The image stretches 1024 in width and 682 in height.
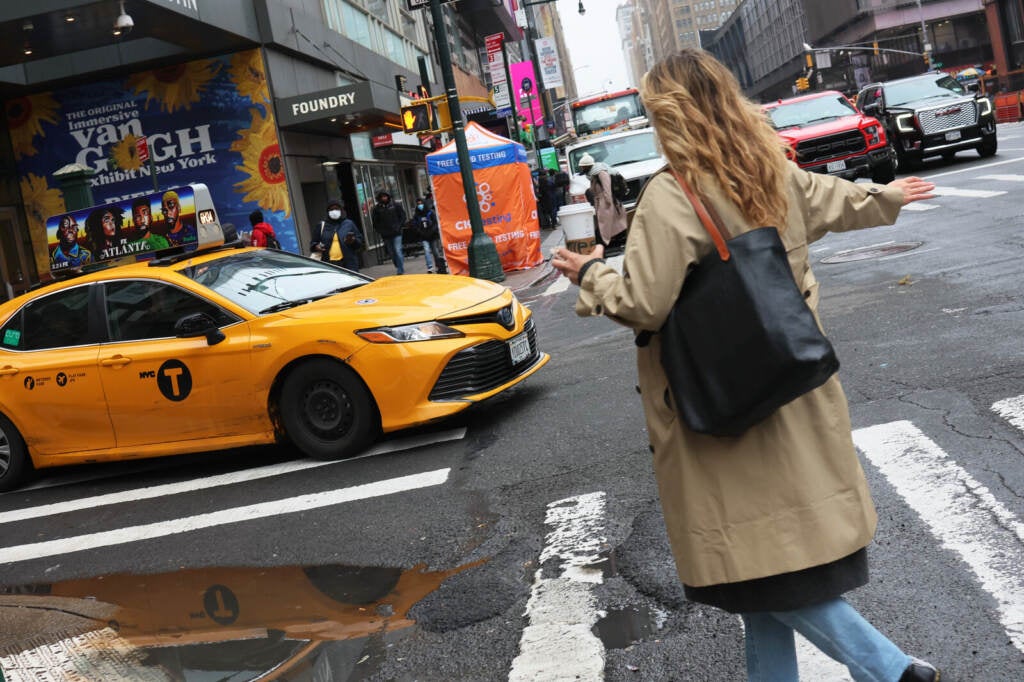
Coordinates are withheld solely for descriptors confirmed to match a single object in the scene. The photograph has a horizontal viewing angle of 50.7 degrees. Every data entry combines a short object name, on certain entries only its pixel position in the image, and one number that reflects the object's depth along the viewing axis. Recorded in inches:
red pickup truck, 794.8
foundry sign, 921.5
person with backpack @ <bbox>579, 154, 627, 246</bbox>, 538.0
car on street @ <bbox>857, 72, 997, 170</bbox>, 860.6
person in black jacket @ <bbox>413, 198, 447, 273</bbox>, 847.1
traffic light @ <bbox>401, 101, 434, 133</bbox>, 702.5
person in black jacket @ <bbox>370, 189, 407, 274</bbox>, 842.8
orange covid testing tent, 815.7
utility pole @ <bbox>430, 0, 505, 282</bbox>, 724.7
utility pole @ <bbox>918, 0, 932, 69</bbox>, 2883.9
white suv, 805.2
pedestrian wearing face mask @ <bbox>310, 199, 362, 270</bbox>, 694.5
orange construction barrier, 1760.6
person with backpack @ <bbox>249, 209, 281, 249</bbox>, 740.0
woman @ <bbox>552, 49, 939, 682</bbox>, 100.0
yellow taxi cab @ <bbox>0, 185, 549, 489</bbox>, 285.1
